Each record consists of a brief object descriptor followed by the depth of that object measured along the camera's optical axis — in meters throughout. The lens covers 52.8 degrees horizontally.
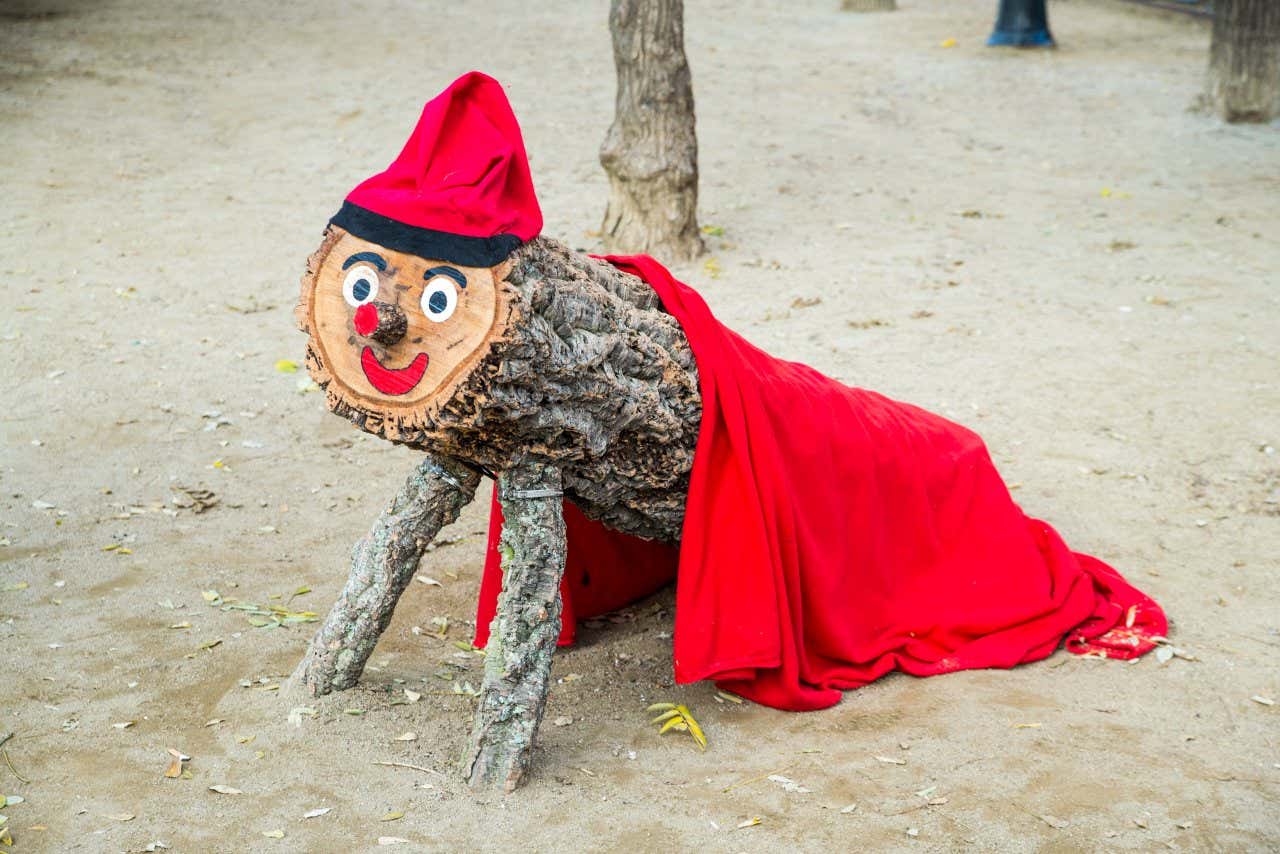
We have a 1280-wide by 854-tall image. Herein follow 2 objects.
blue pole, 12.45
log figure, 3.00
